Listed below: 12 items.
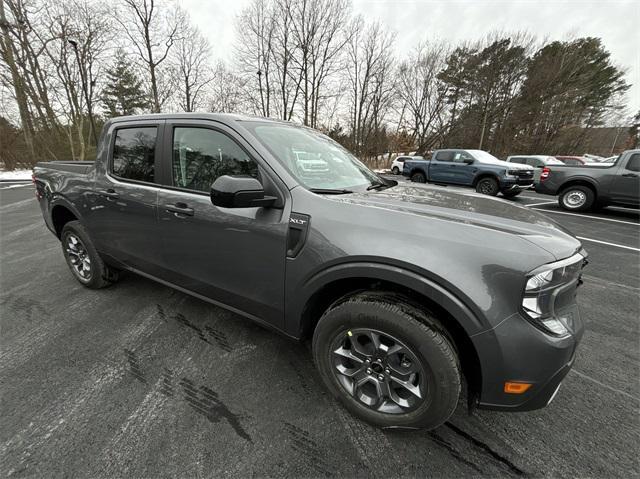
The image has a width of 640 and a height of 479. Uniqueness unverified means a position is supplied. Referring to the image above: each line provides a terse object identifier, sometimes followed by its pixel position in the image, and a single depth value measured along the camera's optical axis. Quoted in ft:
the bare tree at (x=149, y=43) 64.64
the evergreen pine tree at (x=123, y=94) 88.48
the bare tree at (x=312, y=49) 75.77
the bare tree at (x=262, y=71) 78.12
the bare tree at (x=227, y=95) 83.15
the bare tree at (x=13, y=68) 50.14
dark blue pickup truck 33.99
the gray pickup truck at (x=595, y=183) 24.13
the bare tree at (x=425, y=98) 98.58
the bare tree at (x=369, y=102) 90.12
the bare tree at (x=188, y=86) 78.61
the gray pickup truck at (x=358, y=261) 4.27
